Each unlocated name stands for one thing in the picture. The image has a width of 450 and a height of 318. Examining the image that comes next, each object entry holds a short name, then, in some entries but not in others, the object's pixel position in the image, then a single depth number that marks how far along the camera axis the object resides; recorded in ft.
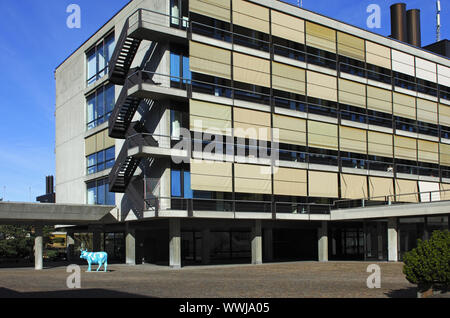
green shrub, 52.65
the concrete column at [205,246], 136.36
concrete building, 125.70
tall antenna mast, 211.00
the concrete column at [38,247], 130.11
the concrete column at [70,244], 184.47
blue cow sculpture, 110.93
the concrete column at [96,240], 171.53
